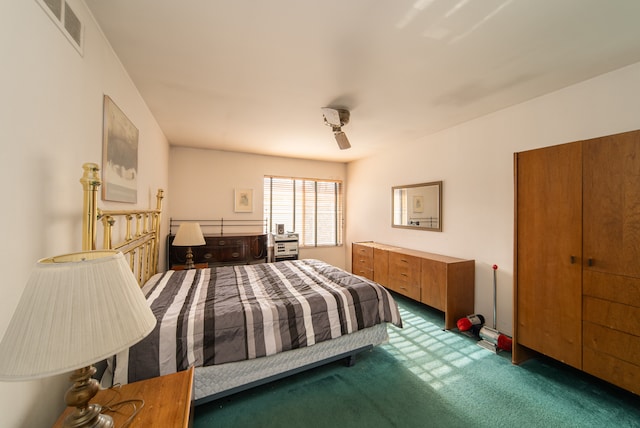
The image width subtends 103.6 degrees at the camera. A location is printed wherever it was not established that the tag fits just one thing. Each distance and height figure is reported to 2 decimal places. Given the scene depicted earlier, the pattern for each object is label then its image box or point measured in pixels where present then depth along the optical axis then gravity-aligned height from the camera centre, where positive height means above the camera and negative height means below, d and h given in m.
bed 1.56 -0.80
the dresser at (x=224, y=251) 3.90 -0.58
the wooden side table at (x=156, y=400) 1.01 -0.83
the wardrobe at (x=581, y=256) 1.74 -0.30
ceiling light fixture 2.73 +1.10
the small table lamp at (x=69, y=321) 0.62 -0.28
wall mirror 3.65 +0.16
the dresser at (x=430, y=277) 3.01 -0.83
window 5.18 +0.16
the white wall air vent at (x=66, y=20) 1.08 +0.90
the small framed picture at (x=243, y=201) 4.76 +0.27
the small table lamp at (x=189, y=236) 3.19 -0.28
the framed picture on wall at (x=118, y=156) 1.66 +0.43
